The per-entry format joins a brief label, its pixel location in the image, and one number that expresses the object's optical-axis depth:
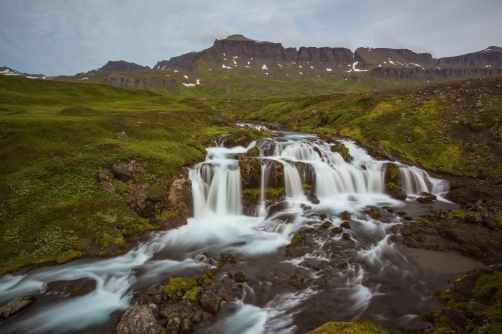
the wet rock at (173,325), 10.46
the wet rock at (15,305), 11.76
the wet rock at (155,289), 12.91
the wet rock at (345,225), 20.17
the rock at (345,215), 21.98
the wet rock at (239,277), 14.29
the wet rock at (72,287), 13.52
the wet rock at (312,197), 25.28
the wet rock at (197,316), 11.29
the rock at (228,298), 12.84
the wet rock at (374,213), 22.14
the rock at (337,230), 19.30
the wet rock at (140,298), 12.54
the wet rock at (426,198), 25.12
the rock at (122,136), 27.66
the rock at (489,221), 18.48
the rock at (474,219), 19.38
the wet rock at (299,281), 13.92
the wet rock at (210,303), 11.93
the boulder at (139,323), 10.05
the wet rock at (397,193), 26.55
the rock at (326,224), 20.02
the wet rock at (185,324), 10.67
